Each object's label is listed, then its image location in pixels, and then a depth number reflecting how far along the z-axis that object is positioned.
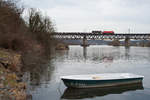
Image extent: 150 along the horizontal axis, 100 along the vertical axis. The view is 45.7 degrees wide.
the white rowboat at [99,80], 15.17
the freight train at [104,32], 131.85
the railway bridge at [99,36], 134.11
